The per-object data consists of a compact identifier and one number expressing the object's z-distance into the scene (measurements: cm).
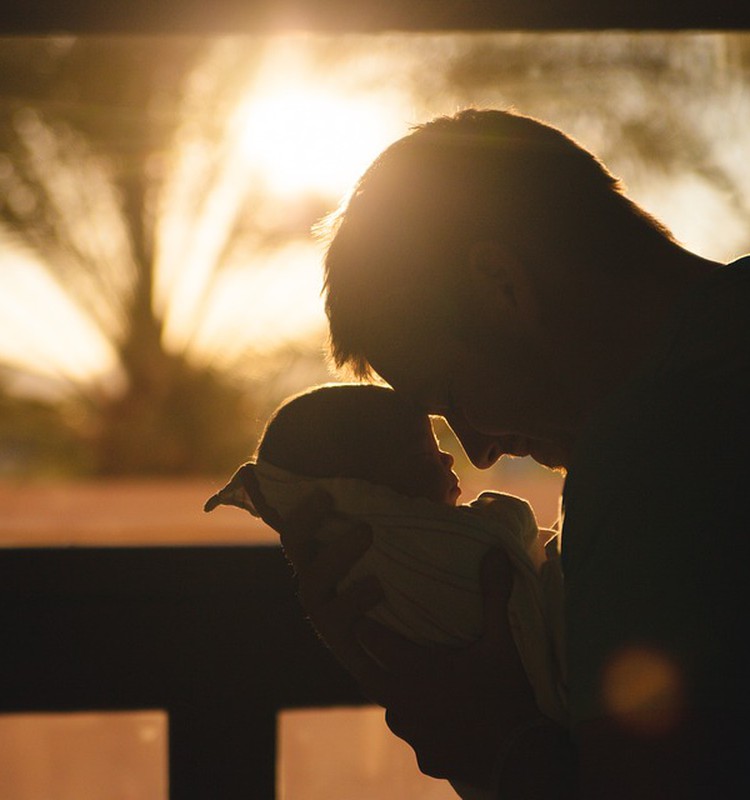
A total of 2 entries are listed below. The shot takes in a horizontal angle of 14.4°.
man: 168
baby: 184
